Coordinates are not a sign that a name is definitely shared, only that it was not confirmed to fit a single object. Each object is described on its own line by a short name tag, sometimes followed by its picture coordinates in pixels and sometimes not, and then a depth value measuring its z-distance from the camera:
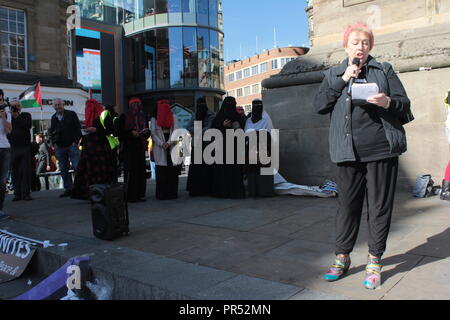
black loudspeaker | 4.20
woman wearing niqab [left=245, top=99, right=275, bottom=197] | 6.68
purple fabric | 3.06
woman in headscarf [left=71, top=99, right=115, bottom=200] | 6.80
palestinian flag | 12.55
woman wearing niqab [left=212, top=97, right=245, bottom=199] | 6.70
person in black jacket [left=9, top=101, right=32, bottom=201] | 7.30
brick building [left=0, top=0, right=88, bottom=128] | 18.19
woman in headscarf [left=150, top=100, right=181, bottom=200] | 6.91
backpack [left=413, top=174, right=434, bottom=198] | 5.63
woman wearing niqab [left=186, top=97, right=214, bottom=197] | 7.12
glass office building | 30.77
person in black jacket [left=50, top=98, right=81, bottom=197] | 7.93
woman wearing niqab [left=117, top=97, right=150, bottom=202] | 6.79
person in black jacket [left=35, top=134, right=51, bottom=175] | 11.41
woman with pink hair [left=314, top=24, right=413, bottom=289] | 2.74
